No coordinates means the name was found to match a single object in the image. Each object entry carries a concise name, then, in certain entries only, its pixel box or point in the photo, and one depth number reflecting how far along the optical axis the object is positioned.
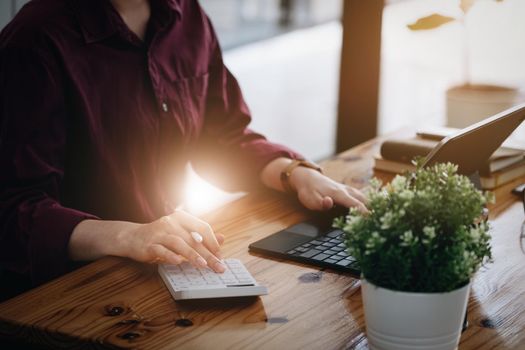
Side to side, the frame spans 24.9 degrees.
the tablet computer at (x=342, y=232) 1.61
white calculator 1.49
